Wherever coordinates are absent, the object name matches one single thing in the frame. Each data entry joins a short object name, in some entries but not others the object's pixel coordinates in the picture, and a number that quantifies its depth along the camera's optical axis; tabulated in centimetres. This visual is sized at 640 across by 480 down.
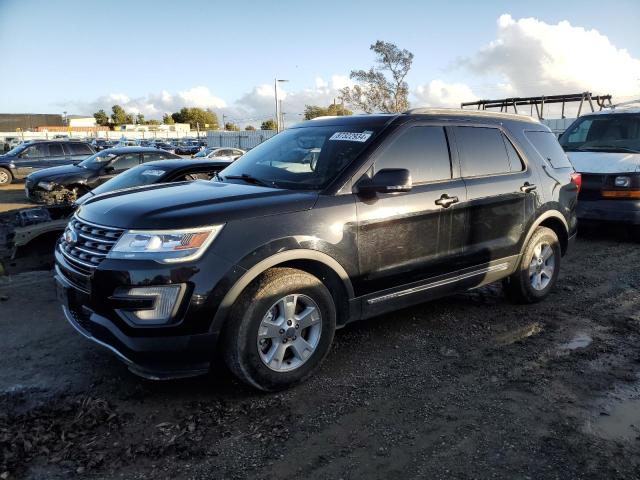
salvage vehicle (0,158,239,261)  591
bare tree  3341
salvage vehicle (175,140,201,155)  4167
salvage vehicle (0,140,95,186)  2002
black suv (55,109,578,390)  310
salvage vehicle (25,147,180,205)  1297
